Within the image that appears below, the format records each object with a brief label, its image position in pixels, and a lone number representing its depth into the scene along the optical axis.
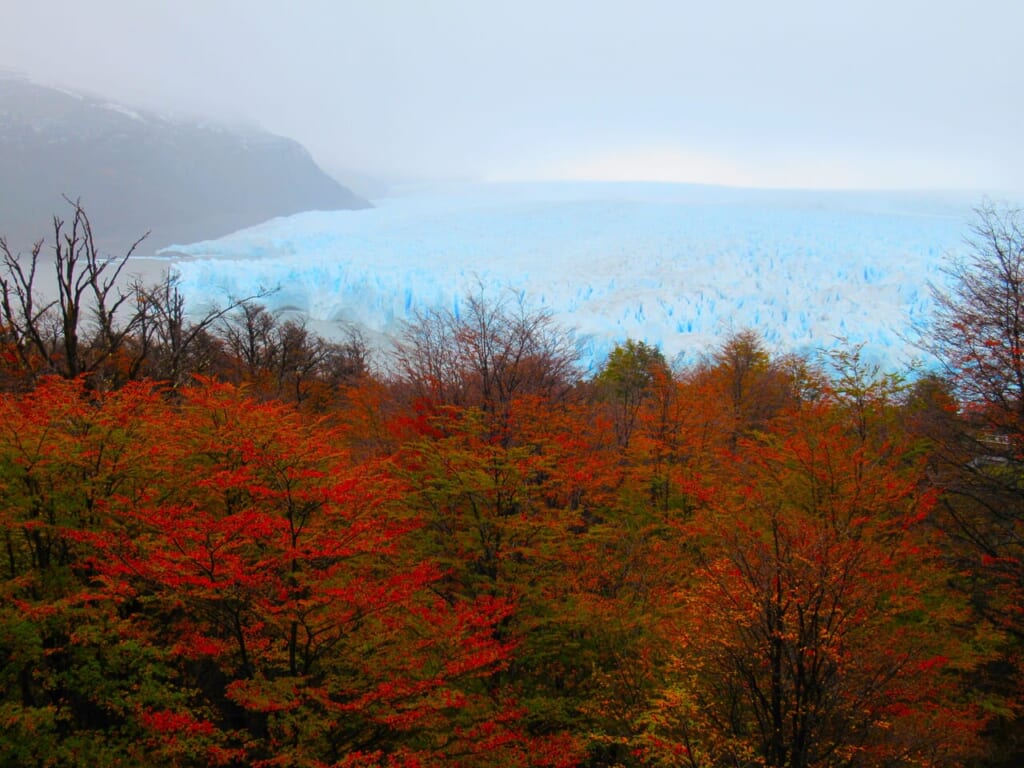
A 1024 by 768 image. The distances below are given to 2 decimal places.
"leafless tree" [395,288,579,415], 16.97
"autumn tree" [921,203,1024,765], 11.37
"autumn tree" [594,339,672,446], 26.03
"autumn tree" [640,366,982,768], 7.16
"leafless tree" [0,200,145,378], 14.52
